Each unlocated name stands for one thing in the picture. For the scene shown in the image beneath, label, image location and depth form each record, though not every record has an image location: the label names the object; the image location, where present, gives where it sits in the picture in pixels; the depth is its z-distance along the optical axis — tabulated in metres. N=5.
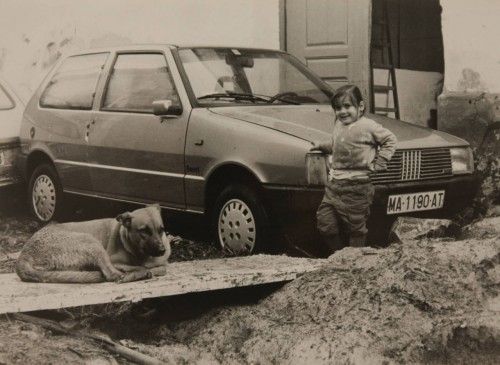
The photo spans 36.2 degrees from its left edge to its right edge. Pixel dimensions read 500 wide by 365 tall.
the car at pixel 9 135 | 7.12
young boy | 4.97
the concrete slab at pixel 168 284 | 3.97
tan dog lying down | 4.24
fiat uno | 5.27
